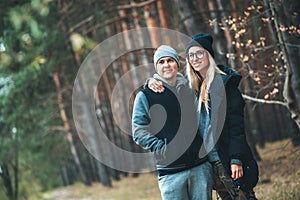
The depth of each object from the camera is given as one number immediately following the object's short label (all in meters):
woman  8.99
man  9.18
